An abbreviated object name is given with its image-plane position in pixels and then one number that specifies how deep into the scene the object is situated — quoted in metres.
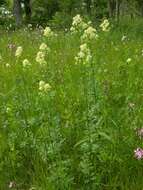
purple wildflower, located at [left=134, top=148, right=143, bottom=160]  2.89
